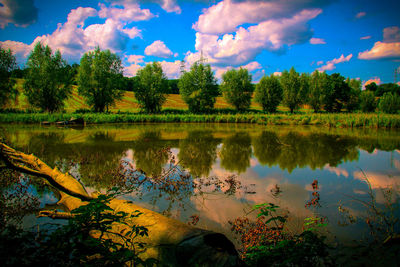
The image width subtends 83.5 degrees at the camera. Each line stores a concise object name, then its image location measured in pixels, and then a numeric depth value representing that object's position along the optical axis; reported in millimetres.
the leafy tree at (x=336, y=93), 50722
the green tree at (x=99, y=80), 38344
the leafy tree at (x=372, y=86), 89256
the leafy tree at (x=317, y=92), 49156
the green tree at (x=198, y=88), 45000
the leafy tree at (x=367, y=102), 51969
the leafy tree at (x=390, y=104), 34756
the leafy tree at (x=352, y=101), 53094
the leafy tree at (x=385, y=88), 77088
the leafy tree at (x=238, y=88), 49250
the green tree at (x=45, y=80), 36625
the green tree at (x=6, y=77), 35250
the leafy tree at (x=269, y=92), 49219
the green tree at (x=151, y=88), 43531
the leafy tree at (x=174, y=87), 83875
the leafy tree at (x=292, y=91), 48438
